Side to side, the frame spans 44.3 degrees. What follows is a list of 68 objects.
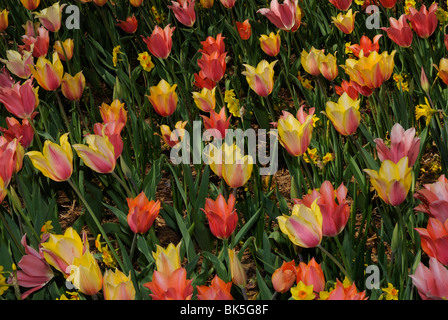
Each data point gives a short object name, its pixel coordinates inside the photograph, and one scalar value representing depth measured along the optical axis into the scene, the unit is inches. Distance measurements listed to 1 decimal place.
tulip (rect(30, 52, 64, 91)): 88.0
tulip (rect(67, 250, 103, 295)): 50.1
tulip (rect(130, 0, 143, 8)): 122.6
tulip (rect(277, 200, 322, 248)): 51.8
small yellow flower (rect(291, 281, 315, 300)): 50.5
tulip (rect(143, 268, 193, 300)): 47.3
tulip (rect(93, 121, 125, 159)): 68.2
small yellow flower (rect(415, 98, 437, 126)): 79.5
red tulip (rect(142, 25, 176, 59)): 97.7
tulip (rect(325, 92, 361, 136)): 70.0
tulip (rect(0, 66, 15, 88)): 93.0
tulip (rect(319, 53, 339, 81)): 89.7
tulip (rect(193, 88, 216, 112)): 86.4
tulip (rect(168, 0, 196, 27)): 110.6
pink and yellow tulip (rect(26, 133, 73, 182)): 63.2
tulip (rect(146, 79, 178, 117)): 83.0
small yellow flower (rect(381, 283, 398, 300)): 53.9
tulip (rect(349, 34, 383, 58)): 87.0
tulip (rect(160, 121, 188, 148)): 77.1
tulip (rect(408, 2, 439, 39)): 93.6
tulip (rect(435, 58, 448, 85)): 81.4
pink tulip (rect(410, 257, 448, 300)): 46.0
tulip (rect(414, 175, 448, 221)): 49.5
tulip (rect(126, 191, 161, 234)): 59.2
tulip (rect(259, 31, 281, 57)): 100.2
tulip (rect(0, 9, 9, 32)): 120.6
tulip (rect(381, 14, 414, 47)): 93.0
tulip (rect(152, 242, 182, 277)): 50.2
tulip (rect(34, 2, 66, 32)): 109.8
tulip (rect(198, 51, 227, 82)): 90.0
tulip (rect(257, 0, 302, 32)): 101.0
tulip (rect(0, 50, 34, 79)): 95.5
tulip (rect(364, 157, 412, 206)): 53.5
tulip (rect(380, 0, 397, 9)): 105.3
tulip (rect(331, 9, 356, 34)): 102.7
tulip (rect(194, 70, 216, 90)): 91.7
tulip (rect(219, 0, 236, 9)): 116.9
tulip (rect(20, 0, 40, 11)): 119.5
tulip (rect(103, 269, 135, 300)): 47.8
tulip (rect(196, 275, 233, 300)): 47.0
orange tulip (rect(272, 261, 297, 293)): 52.5
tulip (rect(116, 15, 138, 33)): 119.3
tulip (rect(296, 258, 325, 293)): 51.4
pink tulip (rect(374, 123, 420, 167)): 59.1
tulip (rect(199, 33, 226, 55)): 94.7
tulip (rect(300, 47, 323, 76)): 90.5
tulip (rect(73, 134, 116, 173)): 64.1
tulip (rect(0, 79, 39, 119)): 80.7
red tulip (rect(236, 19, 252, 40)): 109.7
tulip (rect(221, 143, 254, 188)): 63.1
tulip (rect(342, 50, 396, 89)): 78.7
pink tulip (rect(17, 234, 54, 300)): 57.2
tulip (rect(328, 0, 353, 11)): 107.7
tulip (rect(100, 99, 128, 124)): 79.9
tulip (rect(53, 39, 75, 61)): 106.4
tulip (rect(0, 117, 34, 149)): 80.0
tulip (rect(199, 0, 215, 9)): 122.3
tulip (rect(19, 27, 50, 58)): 102.0
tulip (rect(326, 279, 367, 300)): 46.8
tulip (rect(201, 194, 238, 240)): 58.2
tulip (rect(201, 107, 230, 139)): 77.3
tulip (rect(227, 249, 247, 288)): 52.9
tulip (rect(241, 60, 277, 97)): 86.2
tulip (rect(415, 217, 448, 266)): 47.9
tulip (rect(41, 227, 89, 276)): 52.6
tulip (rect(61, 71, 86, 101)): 93.4
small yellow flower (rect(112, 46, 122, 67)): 112.4
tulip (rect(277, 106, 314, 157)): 67.2
